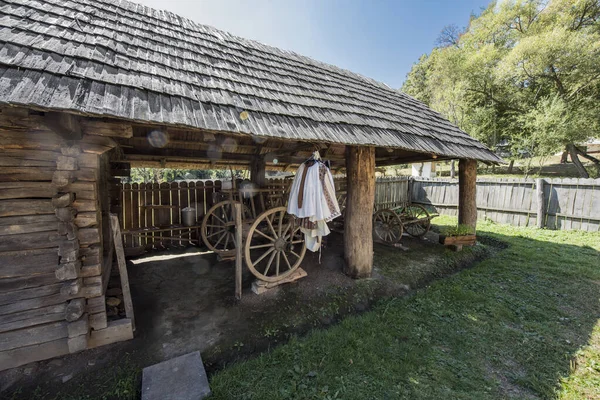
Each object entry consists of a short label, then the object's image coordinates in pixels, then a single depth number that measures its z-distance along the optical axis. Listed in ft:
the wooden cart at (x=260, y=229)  11.73
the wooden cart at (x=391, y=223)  19.15
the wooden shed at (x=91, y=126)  6.59
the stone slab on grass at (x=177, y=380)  6.39
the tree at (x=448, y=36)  77.15
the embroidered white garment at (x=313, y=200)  10.65
